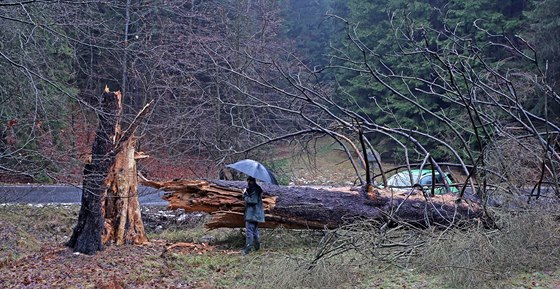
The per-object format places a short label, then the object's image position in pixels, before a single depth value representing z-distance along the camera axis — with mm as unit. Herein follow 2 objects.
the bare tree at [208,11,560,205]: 8284
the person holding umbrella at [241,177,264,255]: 9773
